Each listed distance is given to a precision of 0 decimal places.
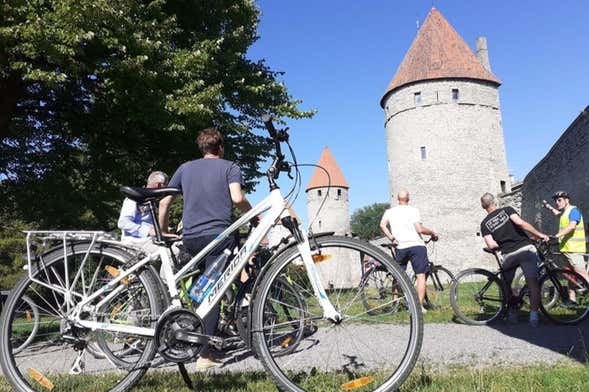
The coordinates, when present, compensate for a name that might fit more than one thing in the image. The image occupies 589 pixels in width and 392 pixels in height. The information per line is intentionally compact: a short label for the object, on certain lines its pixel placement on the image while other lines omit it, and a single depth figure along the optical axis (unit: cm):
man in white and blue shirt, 477
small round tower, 5075
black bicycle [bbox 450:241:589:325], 588
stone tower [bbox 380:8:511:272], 3303
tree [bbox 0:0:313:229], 816
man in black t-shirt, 575
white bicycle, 266
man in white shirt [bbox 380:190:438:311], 718
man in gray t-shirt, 328
